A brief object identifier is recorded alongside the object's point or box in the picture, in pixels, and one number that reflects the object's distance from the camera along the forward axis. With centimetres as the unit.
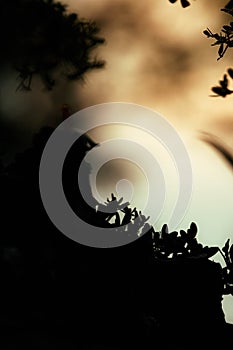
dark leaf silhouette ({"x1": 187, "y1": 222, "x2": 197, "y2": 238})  461
